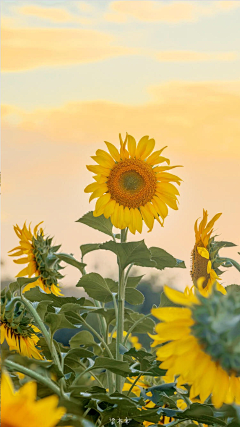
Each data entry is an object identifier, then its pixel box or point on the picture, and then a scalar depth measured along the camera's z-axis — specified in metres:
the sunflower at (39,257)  2.49
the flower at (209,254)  2.43
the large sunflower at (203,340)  1.45
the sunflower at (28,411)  0.92
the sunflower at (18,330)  2.22
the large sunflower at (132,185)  2.38
